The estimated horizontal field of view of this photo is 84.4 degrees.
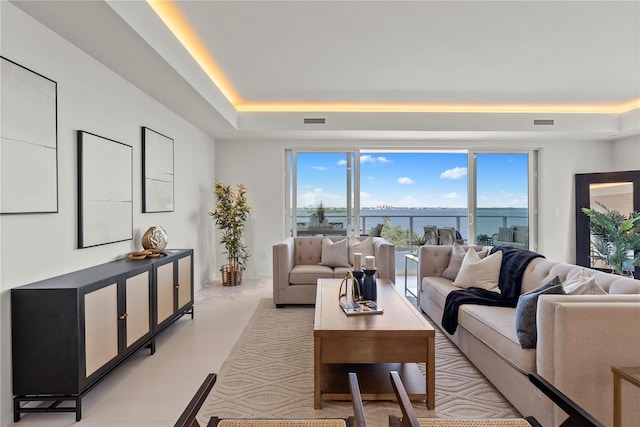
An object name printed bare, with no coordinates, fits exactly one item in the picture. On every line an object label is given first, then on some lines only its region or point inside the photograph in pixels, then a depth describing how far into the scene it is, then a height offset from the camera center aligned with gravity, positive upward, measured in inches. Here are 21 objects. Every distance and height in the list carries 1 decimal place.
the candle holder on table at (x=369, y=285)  110.5 -22.7
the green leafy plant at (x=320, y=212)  252.4 +0.7
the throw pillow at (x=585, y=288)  81.2 -17.8
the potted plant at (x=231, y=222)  219.1 -5.4
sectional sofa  66.9 -27.5
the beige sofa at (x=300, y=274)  171.0 -30.0
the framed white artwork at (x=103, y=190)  106.2 +7.9
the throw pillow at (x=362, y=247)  188.5 -18.5
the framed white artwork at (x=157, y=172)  146.1 +18.5
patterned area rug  83.7 -47.1
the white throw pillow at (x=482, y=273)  128.3 -22.7
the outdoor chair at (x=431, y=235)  251.3 -16.7
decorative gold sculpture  135.1 -9.7
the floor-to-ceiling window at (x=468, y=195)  249.8 +12.3
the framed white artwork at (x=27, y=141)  80.1 +18.0
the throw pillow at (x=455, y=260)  147.3 -20.7
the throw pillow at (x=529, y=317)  78.4 -23.8
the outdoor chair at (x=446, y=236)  238.2 -16.2
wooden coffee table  85.0 -33.3
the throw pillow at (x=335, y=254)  186.4 -21.9
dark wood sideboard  80.1 -29.1
